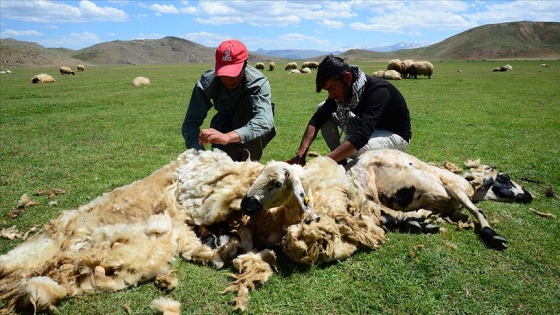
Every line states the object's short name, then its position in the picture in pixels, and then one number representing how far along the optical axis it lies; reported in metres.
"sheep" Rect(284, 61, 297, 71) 49.66
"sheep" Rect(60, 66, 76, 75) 46.16
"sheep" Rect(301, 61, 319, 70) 50.53
